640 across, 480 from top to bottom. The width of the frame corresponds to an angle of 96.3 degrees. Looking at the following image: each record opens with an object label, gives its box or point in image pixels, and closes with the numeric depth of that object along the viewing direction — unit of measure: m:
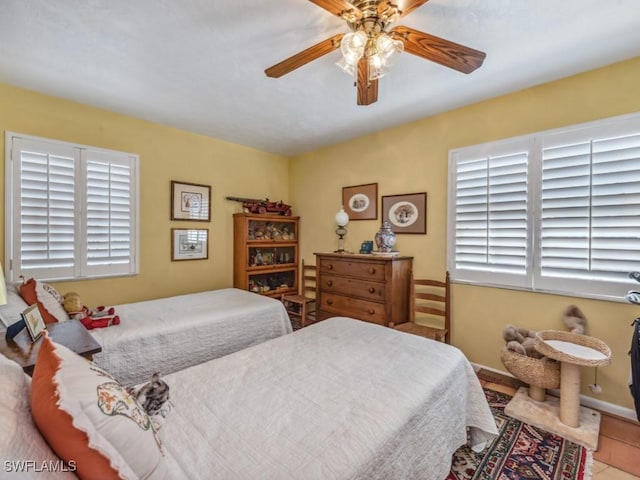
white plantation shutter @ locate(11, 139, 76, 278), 2.44
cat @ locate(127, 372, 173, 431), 0.98
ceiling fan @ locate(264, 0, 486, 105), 1.31
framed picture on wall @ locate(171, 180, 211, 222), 3.33
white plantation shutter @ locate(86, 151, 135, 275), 2.79
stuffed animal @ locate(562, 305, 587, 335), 2.14
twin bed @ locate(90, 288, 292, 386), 1.92
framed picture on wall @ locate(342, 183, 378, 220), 3.47
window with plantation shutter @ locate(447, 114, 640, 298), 2.03
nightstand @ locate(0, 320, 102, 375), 1.18
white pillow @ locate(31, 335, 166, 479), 0.62
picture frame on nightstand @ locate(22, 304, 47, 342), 1.33
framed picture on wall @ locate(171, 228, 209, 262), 3.35
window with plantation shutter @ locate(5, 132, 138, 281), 2.43
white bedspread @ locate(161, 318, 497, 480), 0.87
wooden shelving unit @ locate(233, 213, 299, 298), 3.82
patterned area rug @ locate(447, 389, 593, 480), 1.55
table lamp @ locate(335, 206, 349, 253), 3.56
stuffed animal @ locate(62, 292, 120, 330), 2.03
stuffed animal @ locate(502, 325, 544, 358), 2.19
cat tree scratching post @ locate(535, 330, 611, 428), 1.86
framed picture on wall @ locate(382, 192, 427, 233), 3.06
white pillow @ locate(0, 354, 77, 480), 0.52
